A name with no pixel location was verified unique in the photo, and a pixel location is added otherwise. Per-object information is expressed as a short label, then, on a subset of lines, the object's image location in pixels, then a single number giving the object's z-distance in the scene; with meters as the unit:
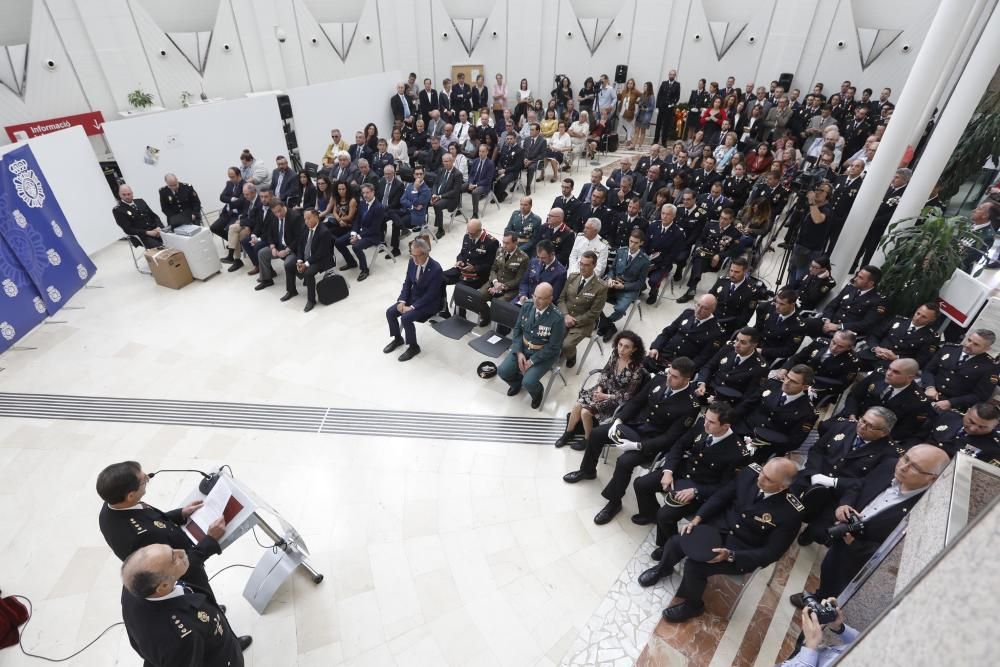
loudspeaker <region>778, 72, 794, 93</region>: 12.38
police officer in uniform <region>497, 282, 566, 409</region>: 4.75
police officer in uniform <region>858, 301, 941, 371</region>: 4.47
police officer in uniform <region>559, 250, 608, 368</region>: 5.24
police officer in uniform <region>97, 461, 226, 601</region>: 2.58
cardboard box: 6.94
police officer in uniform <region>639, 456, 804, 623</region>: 2.98
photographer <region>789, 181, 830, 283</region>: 6.01
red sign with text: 8.73
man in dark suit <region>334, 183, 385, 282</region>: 7.26
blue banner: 5.69
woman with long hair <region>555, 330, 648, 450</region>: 4.06
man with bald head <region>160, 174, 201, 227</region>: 7.63
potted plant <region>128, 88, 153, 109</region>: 9.97
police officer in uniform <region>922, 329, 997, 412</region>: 3.98
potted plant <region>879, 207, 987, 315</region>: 4.85
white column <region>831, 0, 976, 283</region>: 4.90
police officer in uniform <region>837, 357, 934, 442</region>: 3.83
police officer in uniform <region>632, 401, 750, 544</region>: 3.42
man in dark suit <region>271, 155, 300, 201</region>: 8.34
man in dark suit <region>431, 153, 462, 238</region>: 8.38
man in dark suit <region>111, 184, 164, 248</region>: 7.05
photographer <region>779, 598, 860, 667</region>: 2.27
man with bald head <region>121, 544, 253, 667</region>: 2.12
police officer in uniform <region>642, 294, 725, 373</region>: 4.67
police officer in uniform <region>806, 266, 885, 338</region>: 4.97
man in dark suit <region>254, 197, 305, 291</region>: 6.88
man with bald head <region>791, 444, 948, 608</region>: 2.82
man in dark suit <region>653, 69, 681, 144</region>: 12.62
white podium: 2.84
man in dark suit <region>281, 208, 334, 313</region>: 6.70
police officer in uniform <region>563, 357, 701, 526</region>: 3.78
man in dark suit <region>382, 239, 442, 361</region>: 5.67
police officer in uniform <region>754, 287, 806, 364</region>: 4.82
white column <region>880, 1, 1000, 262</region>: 4.80
